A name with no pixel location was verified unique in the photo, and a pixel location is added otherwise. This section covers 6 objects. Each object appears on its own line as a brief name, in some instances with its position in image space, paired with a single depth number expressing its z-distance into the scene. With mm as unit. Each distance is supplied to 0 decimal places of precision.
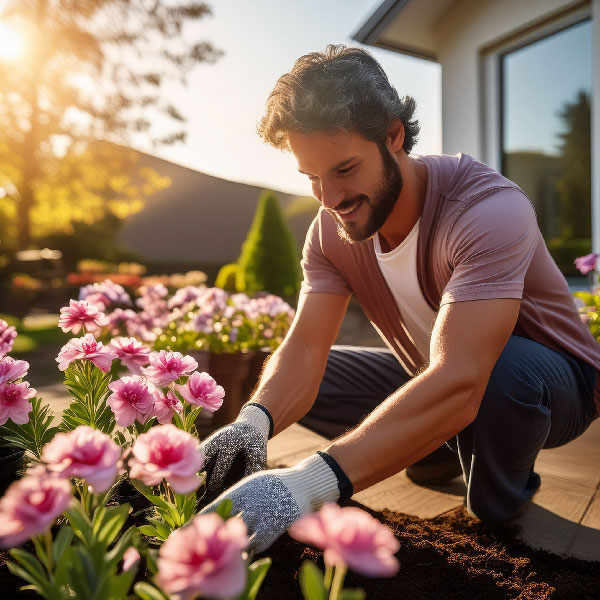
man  1597
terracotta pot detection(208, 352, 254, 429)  3146
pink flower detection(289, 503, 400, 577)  596
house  5645
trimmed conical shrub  8375
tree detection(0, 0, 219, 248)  14391
